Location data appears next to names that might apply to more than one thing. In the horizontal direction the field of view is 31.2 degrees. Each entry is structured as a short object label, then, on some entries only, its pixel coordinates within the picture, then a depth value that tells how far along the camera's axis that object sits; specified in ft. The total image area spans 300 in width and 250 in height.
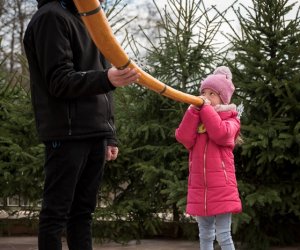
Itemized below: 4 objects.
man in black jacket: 8.00
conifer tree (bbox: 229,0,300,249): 14.99
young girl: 11.01
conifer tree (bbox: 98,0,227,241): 17.66
